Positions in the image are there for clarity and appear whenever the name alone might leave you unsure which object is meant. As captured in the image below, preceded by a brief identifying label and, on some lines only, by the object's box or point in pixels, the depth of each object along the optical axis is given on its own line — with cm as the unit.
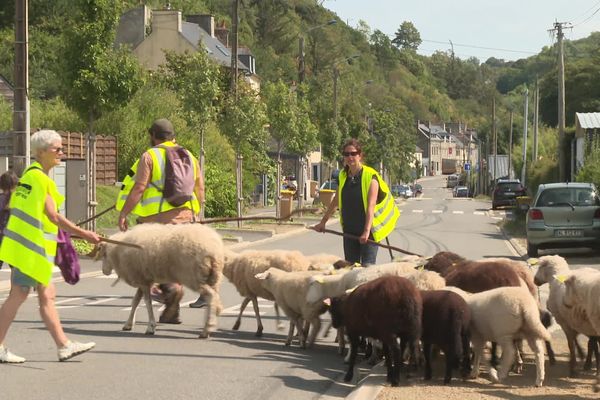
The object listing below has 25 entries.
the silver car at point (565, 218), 2500
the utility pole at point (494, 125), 10686
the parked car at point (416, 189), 11579
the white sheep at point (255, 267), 1194
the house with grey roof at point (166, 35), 7094
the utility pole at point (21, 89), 2022
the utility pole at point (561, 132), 4484
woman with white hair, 905
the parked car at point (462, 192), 11188
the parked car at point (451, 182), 15680
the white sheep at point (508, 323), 895
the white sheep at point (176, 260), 1102
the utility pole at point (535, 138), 6594
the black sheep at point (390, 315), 888
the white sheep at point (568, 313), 944
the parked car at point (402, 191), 10262
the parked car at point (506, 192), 6153
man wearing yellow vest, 1169
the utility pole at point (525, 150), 7494
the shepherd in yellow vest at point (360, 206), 1150
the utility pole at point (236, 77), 3547
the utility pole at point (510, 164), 8636
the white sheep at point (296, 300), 1082
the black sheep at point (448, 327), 891
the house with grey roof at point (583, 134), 4251
